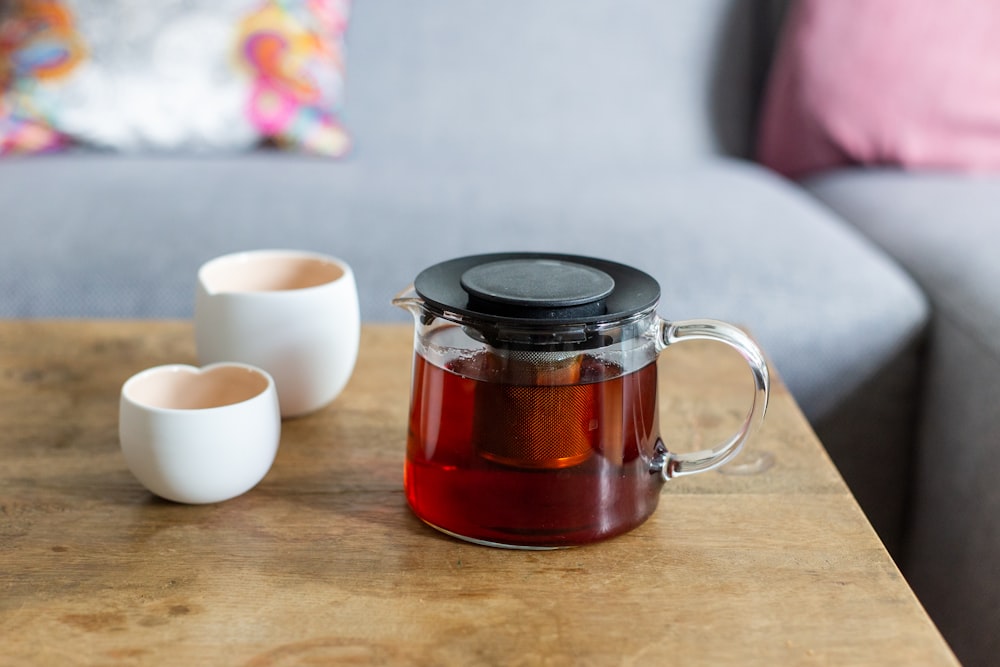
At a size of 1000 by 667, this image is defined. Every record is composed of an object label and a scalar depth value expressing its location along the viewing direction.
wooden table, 0.47
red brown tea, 0.52
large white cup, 0.67
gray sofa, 1.06
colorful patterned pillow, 1.46
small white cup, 0.56
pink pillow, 1.52
